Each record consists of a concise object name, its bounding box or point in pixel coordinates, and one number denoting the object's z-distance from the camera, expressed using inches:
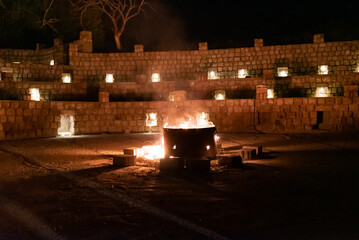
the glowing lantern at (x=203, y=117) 752.3
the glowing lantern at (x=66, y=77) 859.4
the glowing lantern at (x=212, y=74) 901.8
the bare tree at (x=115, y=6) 997.7
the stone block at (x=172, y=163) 324.8
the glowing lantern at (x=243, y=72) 885.8
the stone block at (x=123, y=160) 350.6
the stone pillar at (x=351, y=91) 688.4
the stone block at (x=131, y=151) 388.8
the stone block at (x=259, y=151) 406.3
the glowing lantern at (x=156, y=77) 886.0
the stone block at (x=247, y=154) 378.3
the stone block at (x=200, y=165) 319.0
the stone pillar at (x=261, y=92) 730.8
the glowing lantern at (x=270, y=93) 799.1
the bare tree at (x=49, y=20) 956.2
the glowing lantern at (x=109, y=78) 912.5
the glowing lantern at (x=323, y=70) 824.3
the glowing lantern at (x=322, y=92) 772.6
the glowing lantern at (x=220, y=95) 815.7
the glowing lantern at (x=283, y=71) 853.2
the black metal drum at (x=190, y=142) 355.3
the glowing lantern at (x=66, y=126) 722.8
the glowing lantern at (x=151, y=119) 766.5
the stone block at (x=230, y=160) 334.3
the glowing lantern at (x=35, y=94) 765.1
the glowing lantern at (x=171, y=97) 770.8
